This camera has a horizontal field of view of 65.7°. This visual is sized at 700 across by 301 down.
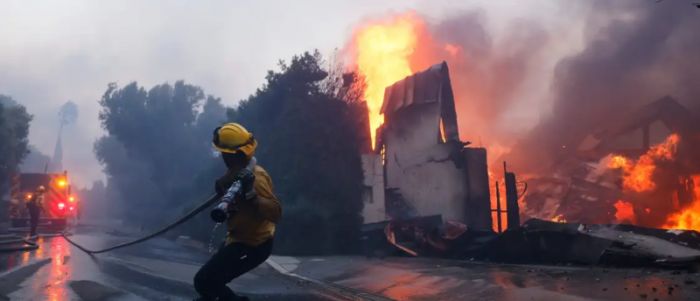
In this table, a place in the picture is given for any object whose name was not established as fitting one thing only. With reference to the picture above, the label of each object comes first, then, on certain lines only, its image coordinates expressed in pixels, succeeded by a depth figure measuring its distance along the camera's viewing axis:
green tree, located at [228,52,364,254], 16.53
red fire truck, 24.14
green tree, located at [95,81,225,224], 44.66
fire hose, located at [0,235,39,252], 12.73
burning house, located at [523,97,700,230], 21.81
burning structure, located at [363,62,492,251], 18.53
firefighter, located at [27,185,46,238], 18.00
